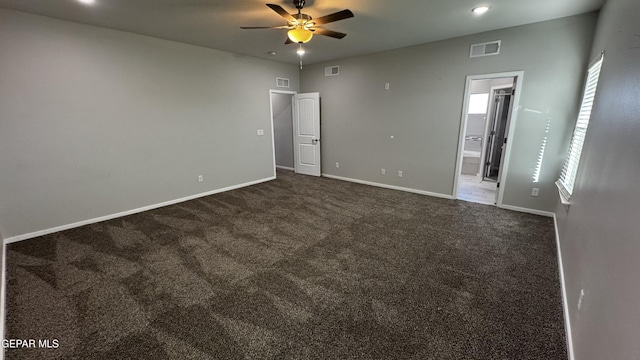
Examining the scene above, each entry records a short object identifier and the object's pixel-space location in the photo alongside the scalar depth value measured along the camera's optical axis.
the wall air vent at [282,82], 5.96
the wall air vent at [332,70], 5.73
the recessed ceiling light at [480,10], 2.95
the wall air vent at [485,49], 3.86
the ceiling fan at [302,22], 2.52
